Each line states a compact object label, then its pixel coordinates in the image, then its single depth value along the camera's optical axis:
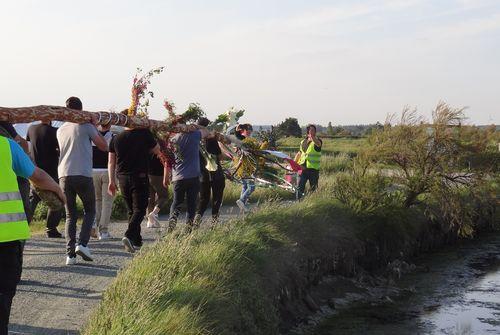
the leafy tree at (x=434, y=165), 14.55
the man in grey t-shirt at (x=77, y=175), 8.59
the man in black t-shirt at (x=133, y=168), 9.23
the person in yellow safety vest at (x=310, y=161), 15.65
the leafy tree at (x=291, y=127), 61.03
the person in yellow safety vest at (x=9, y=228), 4.49
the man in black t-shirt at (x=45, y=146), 9.98
